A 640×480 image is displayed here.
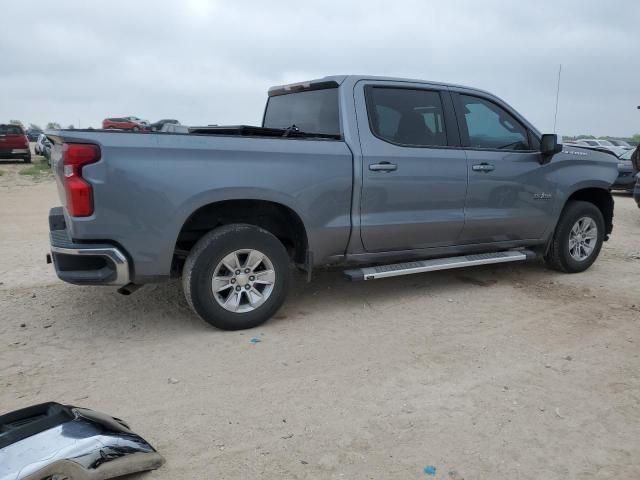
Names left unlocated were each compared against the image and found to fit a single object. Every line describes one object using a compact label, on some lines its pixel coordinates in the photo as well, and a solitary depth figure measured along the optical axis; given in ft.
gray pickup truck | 11.96
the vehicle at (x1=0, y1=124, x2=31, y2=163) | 70.08
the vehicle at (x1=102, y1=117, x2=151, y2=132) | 100.22
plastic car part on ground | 6.82
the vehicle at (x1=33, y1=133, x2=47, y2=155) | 83.36
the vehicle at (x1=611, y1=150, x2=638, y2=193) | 48.40
